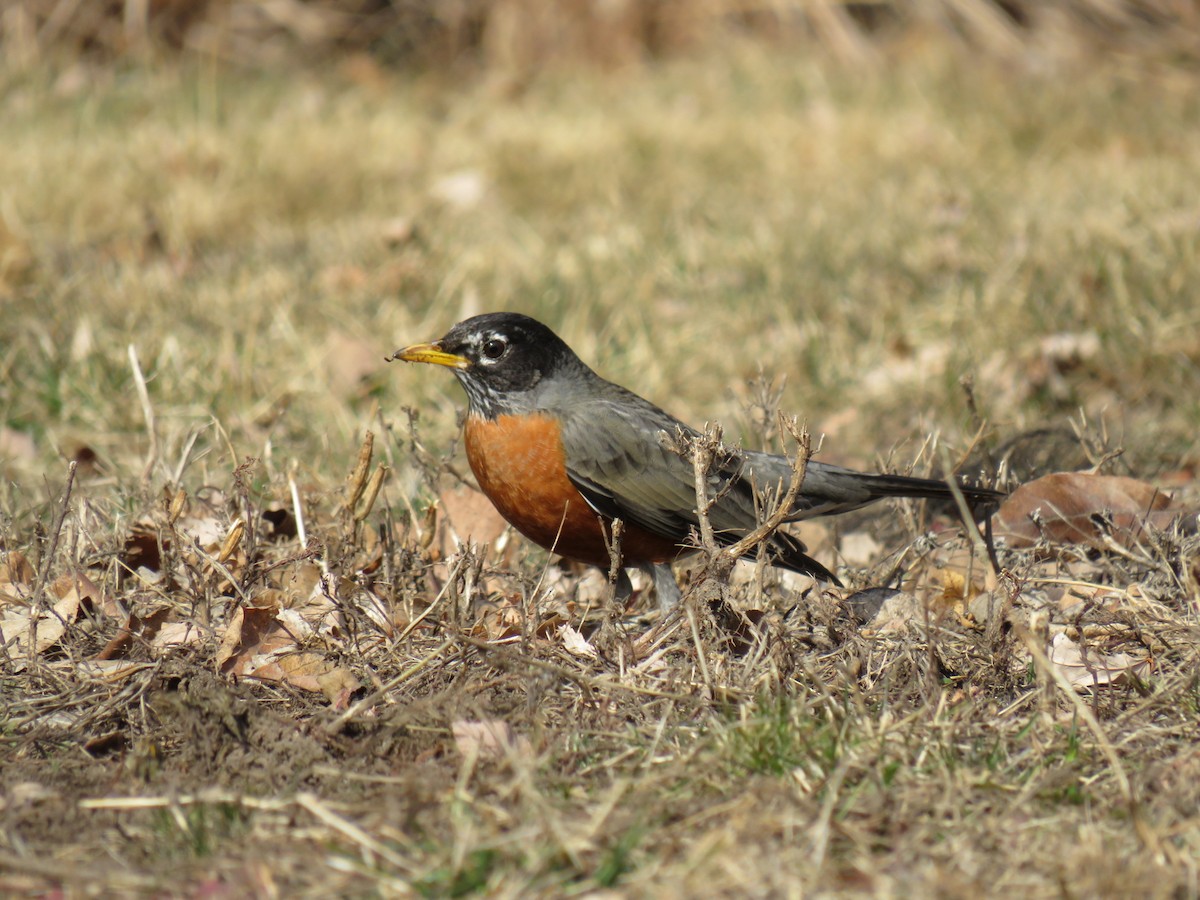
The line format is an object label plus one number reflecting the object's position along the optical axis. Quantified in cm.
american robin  723
